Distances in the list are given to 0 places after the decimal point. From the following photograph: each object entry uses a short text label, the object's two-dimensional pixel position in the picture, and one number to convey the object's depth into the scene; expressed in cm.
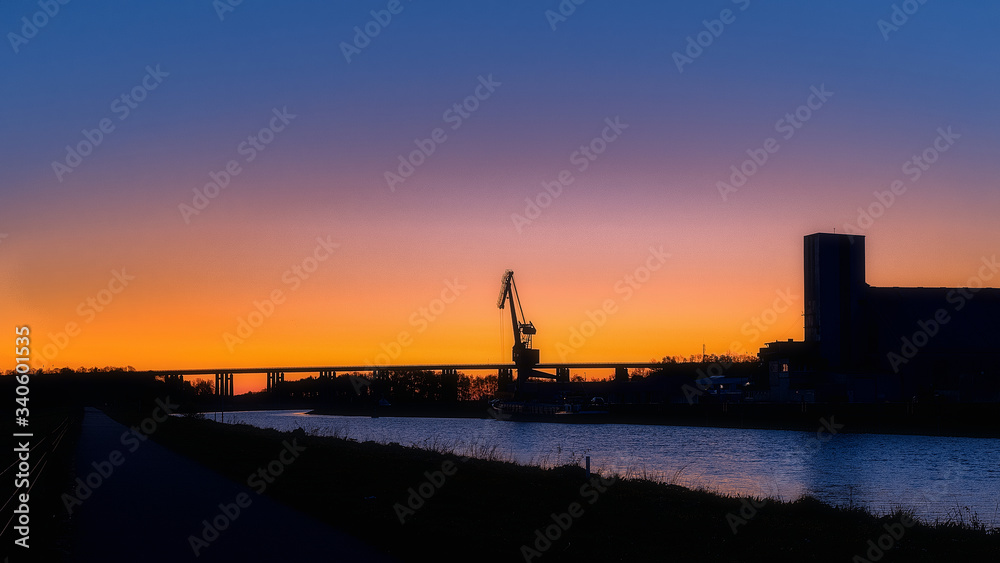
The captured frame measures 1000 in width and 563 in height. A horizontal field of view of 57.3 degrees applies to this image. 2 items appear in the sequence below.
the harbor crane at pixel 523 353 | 17000
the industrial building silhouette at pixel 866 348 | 10006
